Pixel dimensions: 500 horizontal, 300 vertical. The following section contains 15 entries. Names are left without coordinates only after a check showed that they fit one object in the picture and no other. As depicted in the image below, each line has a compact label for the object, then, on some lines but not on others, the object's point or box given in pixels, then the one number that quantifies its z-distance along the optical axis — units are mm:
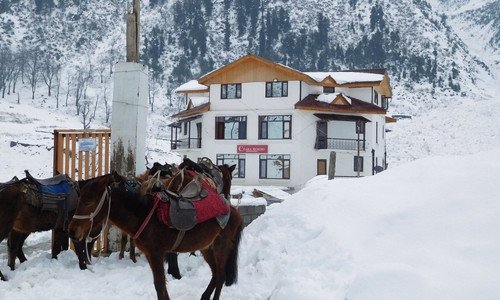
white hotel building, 38188
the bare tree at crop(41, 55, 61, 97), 117875
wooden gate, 10188
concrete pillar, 10000
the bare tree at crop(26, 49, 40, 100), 112688
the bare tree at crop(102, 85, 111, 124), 97431
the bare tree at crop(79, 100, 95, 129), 93169
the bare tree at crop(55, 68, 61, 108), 105325
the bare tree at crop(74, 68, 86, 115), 102556
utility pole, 10477
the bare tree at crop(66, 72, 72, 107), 113200
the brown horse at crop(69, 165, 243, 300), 5430
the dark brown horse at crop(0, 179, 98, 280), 8016
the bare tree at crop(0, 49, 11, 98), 108906
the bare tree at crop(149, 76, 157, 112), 108038
